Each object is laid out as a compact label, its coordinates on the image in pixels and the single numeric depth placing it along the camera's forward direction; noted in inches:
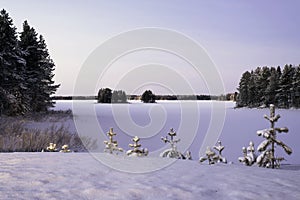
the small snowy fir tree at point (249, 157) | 303.0
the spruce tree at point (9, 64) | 880.3
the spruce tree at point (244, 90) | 2514.8
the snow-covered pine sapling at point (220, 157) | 287.1
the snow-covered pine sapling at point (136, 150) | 301.4
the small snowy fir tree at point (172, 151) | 327.0
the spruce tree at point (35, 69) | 1140.5
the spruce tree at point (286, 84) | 2081.3
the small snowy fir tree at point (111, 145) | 339.0
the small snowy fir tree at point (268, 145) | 270.1
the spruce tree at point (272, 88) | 2127.2
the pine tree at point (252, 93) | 2399.1
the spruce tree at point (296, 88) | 1982.0
